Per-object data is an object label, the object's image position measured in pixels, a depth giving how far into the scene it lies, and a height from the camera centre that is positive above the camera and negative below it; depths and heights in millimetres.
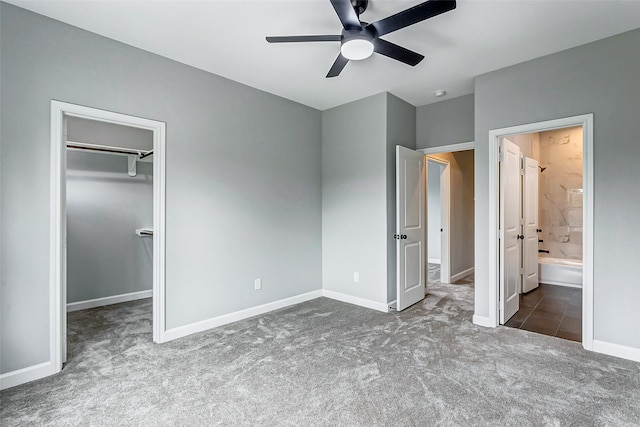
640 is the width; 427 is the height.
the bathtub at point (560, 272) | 5090 -945
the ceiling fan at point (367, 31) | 1876 +1210
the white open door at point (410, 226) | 3945 -150
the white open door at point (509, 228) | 3430 -161
